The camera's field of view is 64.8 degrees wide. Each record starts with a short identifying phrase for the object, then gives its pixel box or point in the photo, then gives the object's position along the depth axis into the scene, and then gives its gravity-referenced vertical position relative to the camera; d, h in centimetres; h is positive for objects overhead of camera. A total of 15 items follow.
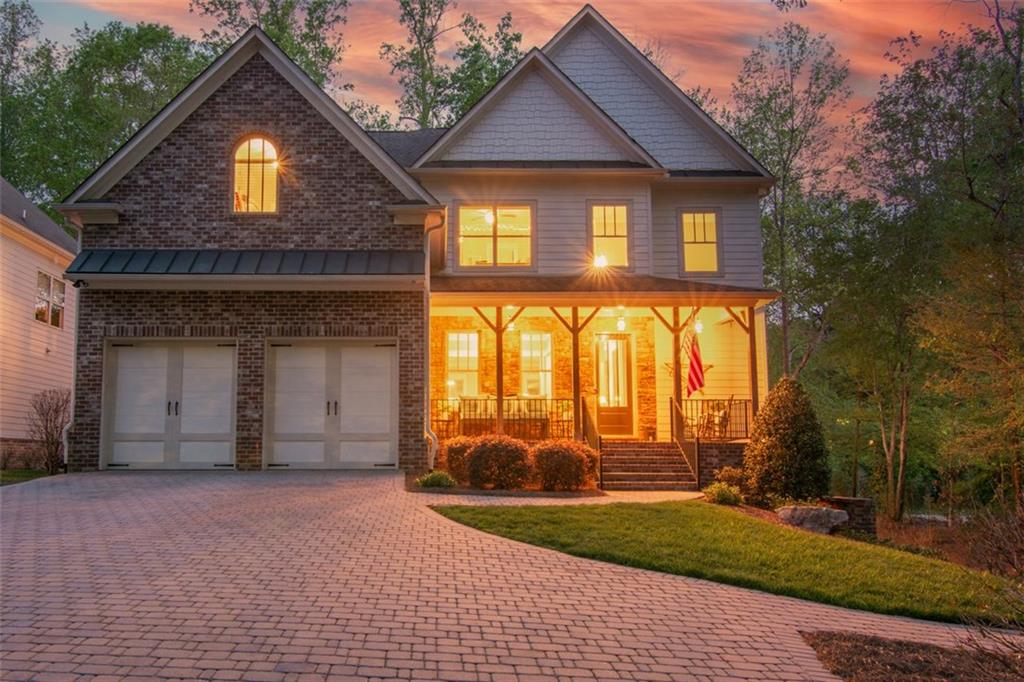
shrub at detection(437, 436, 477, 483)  1416 -95
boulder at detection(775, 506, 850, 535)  1302 -189
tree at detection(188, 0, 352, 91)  3155 +1499
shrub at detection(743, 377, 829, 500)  1431 -90
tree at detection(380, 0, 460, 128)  3209 +1367
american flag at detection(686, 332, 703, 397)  1748 +70
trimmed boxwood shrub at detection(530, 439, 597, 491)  1393 -111
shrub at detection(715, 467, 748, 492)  1527 -143
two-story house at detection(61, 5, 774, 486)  1472 +202
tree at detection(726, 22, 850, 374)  2636 +934
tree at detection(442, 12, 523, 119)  3139 +1339
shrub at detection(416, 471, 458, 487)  1334 -128
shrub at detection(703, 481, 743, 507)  1380 -160
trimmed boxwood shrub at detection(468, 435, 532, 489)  1373 -107
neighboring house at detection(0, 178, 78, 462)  1983 +248
